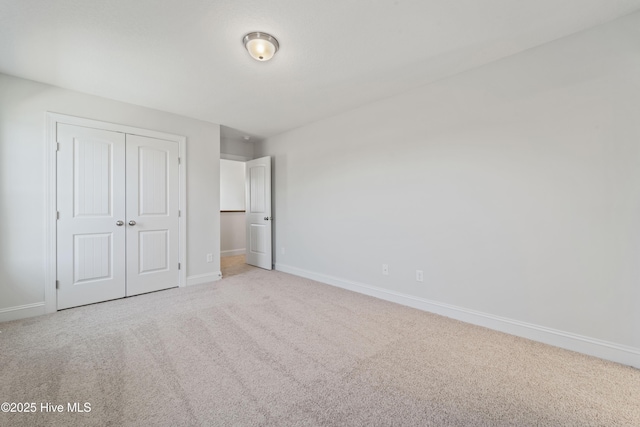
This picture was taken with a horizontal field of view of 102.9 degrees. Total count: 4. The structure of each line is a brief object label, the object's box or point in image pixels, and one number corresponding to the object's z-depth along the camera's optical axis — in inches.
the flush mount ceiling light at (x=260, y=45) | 77.4
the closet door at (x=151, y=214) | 128.1
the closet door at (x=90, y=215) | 110.6
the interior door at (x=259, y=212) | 182.4
